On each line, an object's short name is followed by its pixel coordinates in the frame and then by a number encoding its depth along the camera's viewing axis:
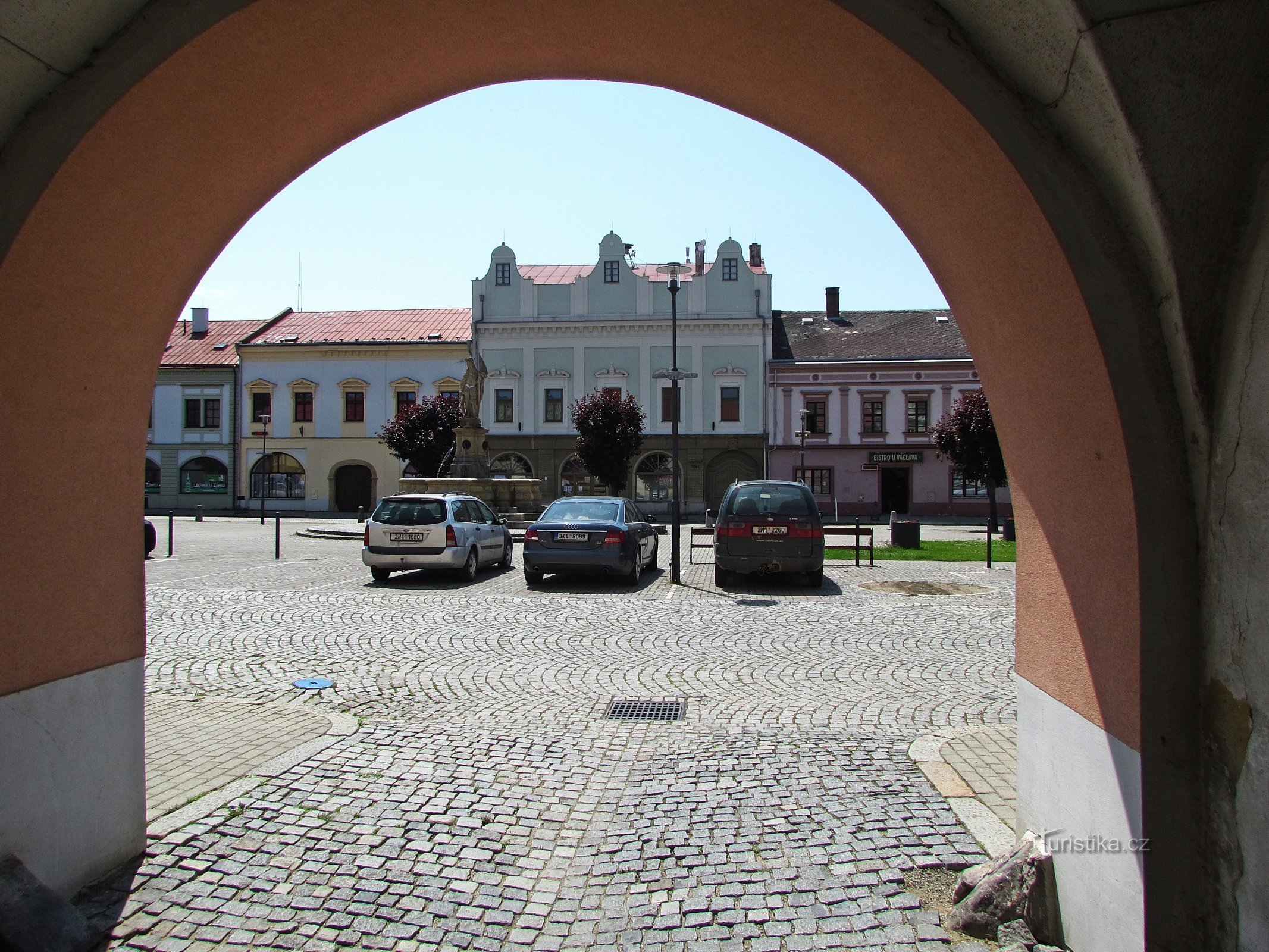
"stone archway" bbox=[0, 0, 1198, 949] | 2.49
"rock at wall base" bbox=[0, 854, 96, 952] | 2.88
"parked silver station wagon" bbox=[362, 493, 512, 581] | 14.30
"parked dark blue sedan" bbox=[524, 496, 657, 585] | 13.64
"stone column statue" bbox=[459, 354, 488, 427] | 28.94
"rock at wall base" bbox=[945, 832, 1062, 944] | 3.04
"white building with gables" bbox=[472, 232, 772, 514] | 47.72
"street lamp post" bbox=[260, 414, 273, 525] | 46.84
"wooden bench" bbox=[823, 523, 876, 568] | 17.36
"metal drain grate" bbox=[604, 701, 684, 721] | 6.02
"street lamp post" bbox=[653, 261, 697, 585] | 14.97
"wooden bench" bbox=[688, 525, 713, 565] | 17.20
